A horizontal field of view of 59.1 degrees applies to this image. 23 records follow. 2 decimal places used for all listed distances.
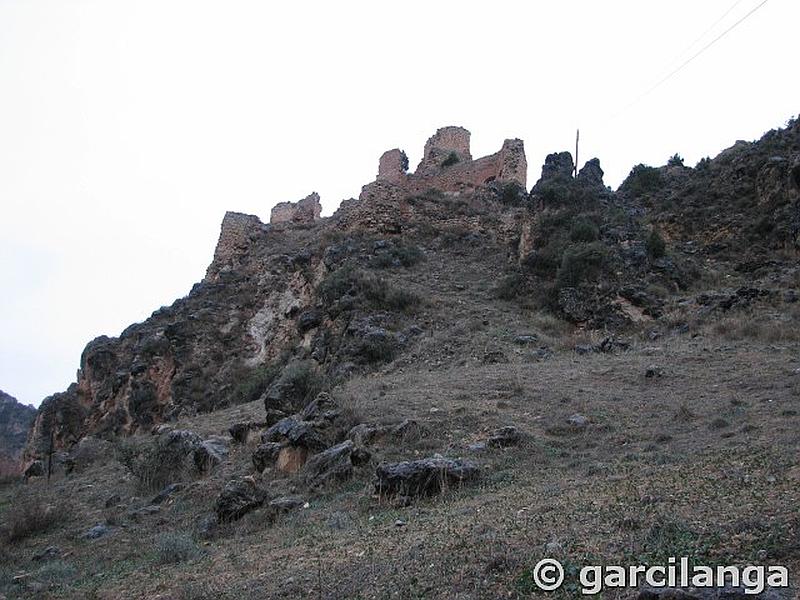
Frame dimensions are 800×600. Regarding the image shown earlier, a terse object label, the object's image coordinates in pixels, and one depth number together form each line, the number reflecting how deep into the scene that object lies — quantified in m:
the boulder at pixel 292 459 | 9.26
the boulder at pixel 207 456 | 10.56
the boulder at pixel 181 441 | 11.05
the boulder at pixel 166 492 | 9.77
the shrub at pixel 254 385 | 17.61
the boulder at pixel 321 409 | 10.08
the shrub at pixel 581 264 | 16.28
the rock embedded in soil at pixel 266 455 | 9.57
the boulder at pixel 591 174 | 20.35
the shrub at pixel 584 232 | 17.55
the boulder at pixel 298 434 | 9.43
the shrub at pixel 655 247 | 16.84
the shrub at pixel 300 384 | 12.37
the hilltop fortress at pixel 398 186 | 22.75
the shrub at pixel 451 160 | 28.59
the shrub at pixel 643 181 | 22.28
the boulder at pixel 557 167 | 20.33
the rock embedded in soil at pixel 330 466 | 8.29
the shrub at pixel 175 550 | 6.71
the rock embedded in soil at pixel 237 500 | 7.83
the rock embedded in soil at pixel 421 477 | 7.20
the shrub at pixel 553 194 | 19.28
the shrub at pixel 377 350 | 14.82
